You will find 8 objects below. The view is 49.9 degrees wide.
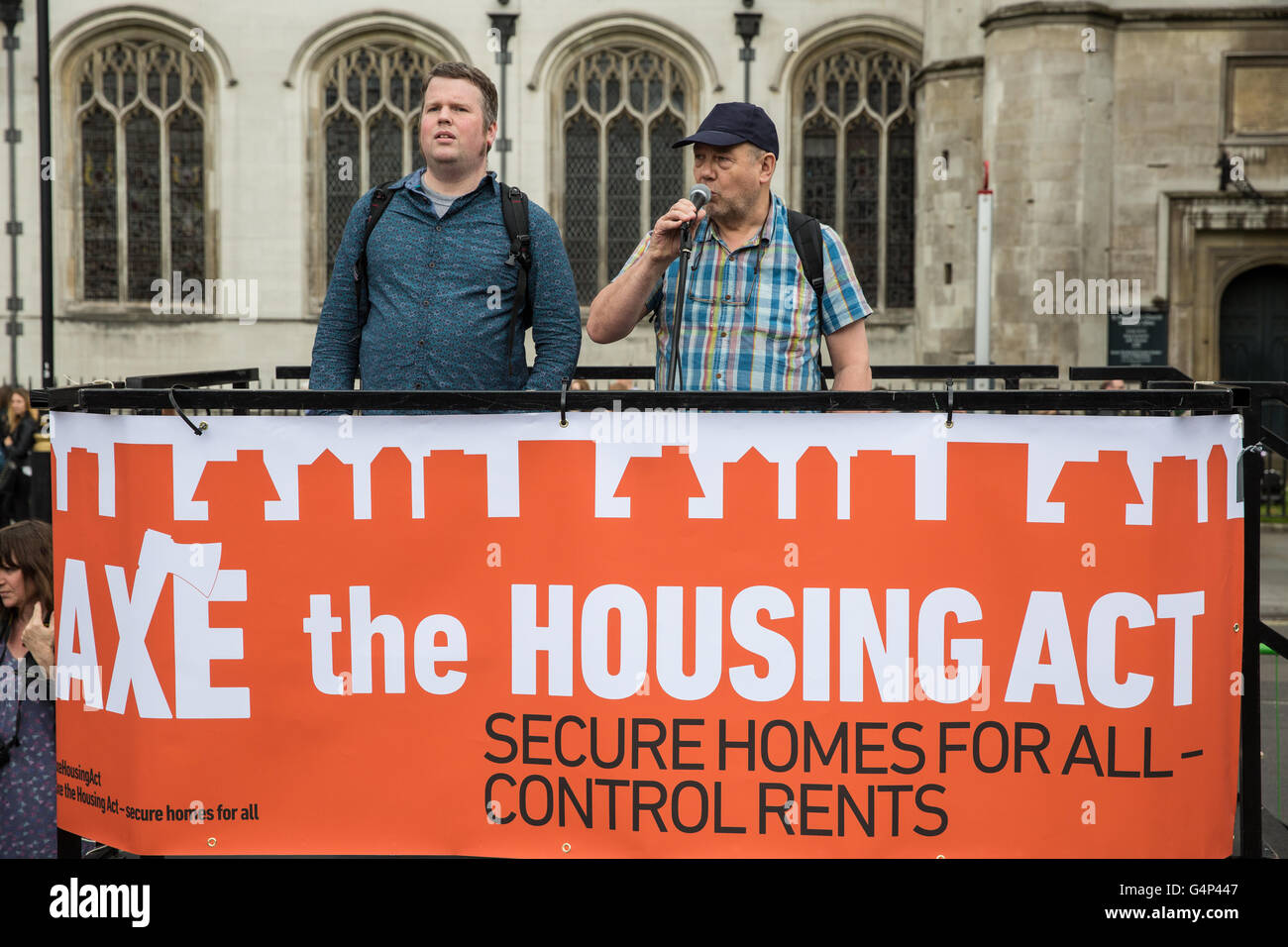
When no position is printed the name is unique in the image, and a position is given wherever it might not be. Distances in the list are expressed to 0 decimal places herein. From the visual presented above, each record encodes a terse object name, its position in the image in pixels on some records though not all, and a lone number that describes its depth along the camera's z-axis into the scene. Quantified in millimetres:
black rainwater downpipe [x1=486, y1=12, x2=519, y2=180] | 18859
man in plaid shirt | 3418
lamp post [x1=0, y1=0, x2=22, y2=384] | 18438
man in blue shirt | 3502
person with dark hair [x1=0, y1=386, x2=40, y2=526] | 12609
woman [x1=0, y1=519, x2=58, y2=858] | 3531
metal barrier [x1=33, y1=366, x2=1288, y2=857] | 2734
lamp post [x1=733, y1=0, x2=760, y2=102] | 18781
